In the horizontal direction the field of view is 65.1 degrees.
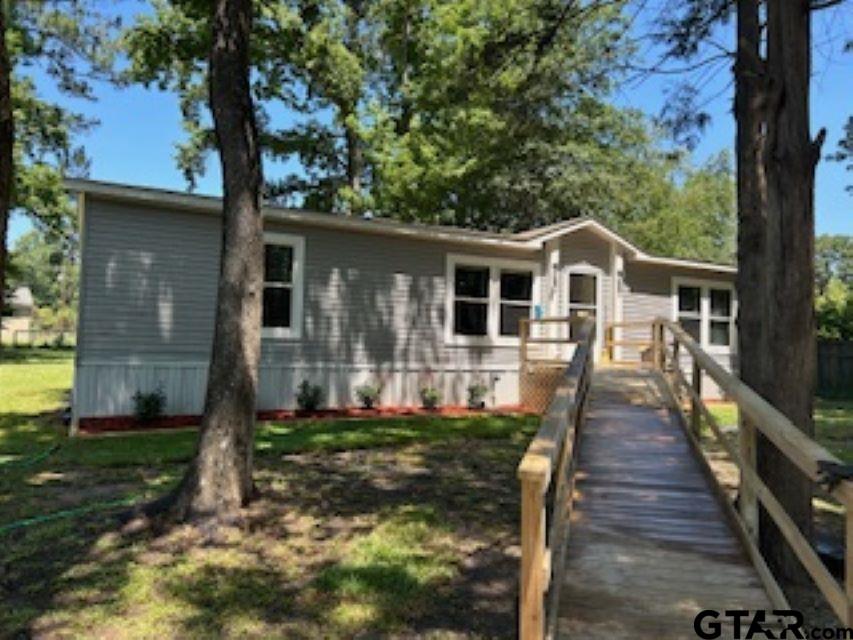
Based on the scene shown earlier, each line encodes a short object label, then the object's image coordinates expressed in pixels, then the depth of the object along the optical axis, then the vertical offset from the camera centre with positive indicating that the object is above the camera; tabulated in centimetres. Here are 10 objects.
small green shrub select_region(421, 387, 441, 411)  1212 -102
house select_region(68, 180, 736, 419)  948 +80
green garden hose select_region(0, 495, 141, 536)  486 -141
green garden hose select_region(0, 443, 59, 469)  687 -138
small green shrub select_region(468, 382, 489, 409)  1256 -97
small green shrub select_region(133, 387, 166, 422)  942 -103
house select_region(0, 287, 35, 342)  5051 +157
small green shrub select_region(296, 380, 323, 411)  1090 -96
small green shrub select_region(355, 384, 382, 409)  1150 -94
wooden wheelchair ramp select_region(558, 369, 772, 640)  306 -114
